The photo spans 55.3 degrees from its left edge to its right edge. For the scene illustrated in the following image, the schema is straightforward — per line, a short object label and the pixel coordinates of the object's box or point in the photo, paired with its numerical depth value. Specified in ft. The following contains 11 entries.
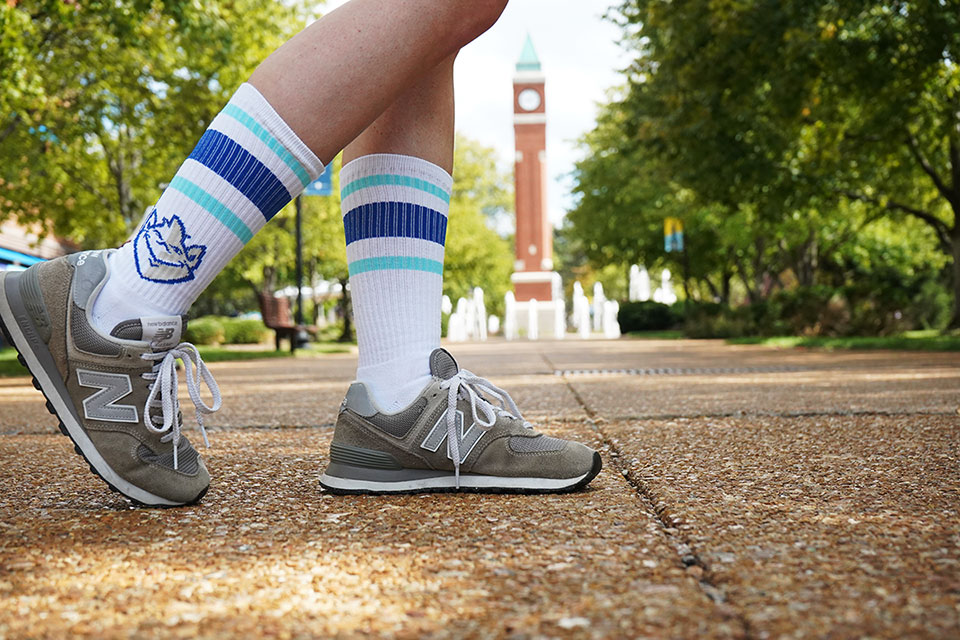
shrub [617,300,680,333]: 73.00
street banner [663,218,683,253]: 65.56
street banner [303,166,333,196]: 37.50
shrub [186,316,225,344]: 63.87
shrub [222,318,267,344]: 69.77
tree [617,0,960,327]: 27.48
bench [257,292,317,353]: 44.45
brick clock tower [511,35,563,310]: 116.67
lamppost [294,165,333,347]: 37.83
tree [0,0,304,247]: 27.57
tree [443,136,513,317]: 90.22
